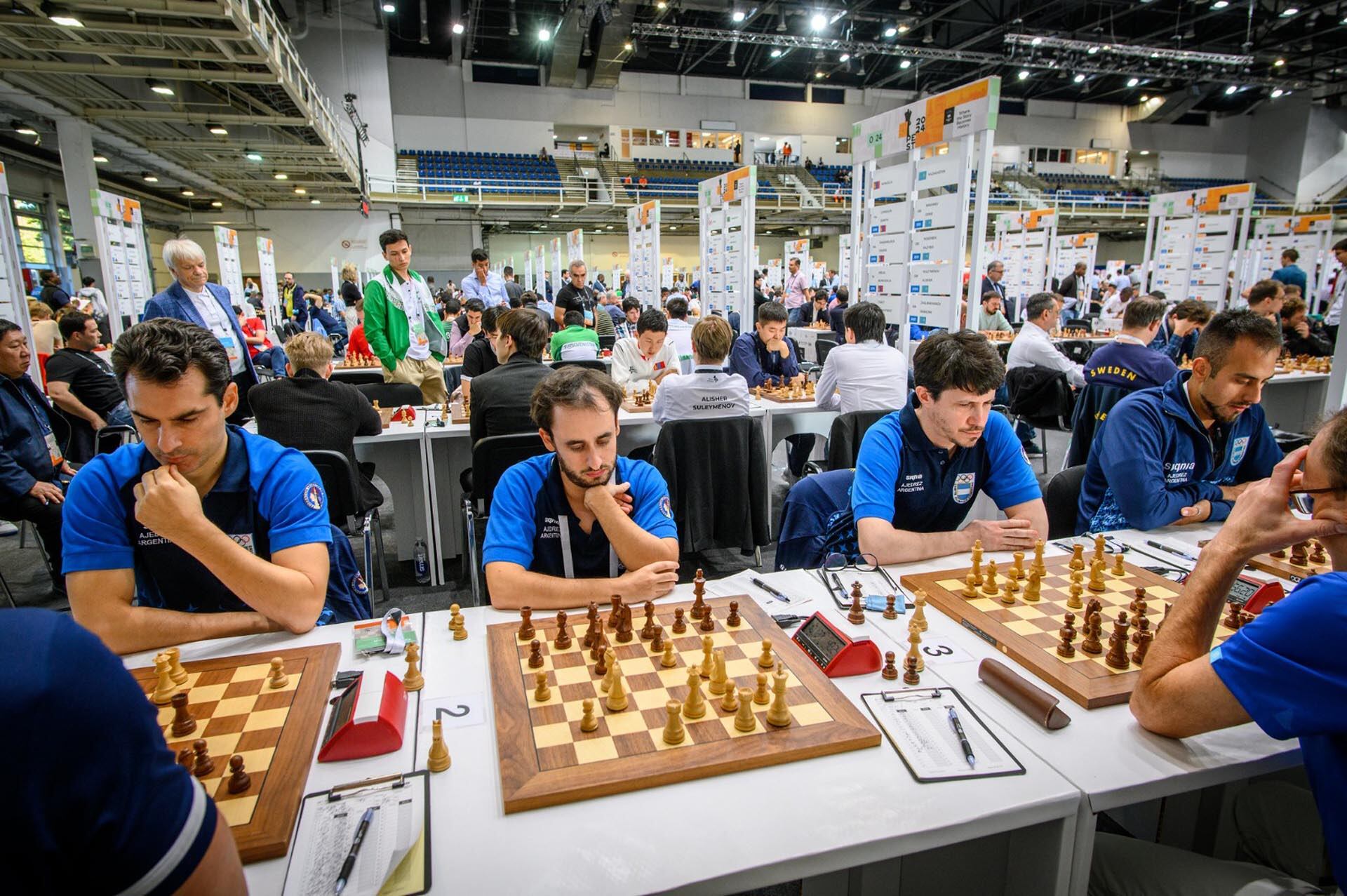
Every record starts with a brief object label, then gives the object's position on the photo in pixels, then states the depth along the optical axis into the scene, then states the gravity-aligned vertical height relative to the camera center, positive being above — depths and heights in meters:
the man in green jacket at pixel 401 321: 5.43 -0.11
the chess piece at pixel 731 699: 1.36 -0.75
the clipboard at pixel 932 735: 1.23 -0.79
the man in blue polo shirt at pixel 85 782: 0.63 -0.43
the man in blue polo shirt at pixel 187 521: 1.62 -0.51
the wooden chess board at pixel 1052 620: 1.46 -0.77
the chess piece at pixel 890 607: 1.81 -0.77
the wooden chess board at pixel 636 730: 1.18 -0.77
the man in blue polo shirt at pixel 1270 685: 1.09 -0.63
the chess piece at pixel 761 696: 1.39 -0.76
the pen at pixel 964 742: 1.25 -0.79
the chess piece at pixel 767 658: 1.47 -0.72
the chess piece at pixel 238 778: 1.13 -0.74
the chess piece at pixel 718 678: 1.41 -0.73
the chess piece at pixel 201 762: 1.16 -0.74
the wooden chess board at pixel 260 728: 1.08 -0.76
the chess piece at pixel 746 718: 1.30 -0.75
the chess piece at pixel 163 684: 1.39 -0.74
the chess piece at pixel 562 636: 1.61 -0.75
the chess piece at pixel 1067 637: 1.57 -0.74
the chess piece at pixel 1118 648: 1.52 -0.73
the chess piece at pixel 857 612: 1.77 -0.76
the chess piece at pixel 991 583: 1.92 -0.75
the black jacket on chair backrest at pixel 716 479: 3.81 -0.95
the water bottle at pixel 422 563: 4.39 -1.57
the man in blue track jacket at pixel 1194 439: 2.44 -0.50
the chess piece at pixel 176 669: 1.46 -0.73
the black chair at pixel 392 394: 5.39 -0.65
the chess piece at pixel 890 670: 1.50 -0.77
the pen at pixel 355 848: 1.00 -0.79
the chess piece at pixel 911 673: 1.50 -0.77
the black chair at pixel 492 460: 3.45 -0.74
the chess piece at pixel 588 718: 1.29 -0.74
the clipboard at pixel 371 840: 1.00 -0.79
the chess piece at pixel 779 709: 1.31 -0.74
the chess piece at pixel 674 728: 1.26 -0.74
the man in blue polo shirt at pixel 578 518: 1.87 -0.60
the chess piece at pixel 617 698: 1.36 -0.74
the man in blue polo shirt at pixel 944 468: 2.22 -0.56
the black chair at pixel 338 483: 3.34 -0.82
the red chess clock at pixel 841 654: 1.51 -0.75
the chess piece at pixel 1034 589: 1.87 -0.75
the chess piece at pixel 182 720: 1.28 -0.73
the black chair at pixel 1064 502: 2.86 -0.80
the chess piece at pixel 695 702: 1.34 -0.74
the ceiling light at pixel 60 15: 6.63 +2.75
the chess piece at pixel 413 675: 1.48 -0.76
